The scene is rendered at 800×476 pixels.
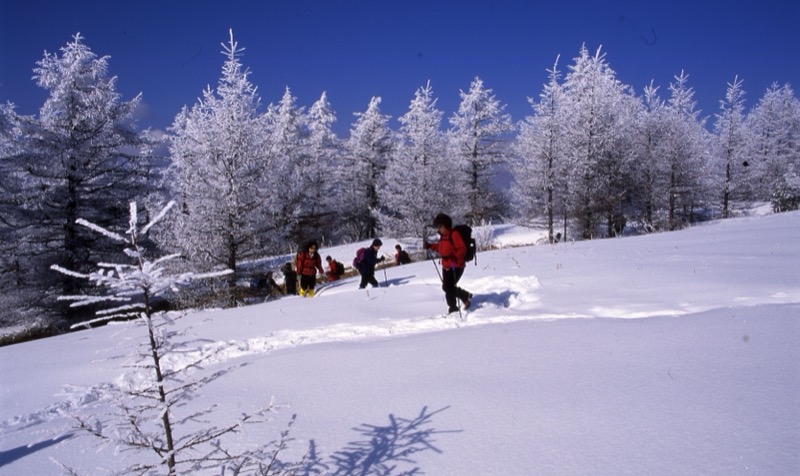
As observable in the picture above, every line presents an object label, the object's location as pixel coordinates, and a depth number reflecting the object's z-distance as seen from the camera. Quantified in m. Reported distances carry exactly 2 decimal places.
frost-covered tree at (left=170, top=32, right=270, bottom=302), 13.76
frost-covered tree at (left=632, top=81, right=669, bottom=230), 28.94
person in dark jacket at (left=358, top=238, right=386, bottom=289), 11.23
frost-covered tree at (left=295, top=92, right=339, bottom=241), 34.19
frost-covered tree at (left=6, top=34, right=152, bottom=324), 13.62
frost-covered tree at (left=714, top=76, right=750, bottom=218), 32.44
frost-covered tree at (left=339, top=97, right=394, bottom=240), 37.66
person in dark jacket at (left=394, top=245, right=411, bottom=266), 17.98
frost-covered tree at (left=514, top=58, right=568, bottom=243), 25.77
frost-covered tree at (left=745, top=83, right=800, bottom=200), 39.66
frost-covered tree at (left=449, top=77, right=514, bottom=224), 31.58
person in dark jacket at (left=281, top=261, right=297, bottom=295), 15.17
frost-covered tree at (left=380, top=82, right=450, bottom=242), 26.12
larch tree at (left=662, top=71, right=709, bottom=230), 29.20
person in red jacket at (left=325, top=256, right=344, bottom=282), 15.98
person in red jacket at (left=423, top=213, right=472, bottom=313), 6.81
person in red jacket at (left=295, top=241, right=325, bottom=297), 12.50
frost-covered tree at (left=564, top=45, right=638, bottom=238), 24.58
